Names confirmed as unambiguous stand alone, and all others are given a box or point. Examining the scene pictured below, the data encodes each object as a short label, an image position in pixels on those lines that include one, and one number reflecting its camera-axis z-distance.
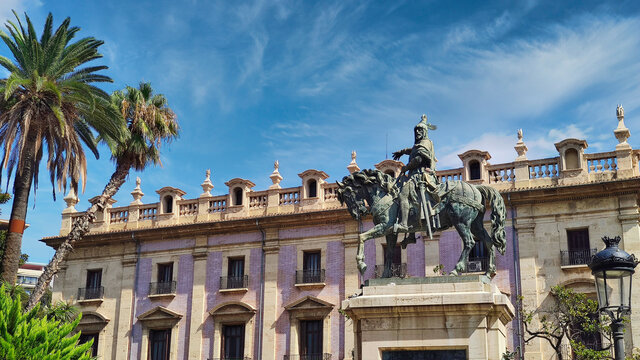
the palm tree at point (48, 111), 27.39
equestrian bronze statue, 14.23
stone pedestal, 12.64
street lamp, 11.05
